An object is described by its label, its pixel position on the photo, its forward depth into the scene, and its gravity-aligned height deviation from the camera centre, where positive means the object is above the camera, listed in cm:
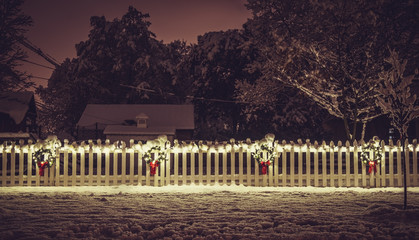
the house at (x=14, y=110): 3316 +228
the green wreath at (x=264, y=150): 1081 -42
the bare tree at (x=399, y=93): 780 +83
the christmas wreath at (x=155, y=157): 1070 -51
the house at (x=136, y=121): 3253 +141
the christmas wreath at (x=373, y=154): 1081 -46
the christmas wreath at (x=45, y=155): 1071 -44
